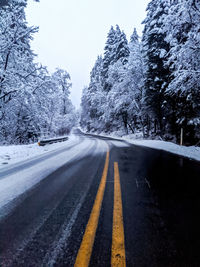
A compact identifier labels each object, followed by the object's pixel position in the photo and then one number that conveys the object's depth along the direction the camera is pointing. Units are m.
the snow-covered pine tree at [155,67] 14.14
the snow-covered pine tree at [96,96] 34.43
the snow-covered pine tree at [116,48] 24.03
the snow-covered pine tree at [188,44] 6.53
